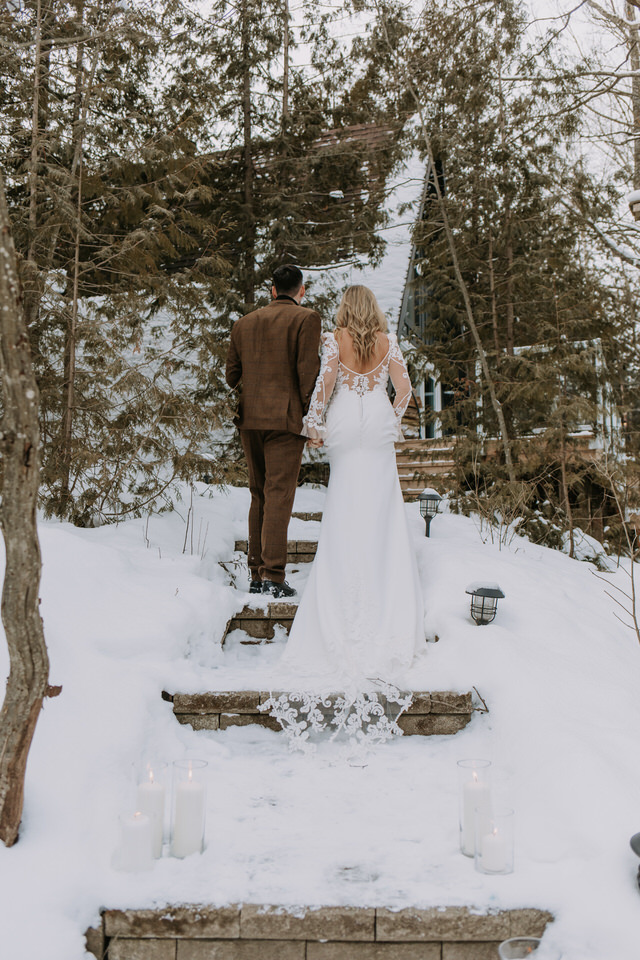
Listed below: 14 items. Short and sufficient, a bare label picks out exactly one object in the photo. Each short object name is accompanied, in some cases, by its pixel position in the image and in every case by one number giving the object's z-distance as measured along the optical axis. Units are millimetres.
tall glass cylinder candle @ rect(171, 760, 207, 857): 1879
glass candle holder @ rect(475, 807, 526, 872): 1822
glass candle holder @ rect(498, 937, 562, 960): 1516
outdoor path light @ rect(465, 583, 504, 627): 3057
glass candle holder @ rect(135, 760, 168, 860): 1888
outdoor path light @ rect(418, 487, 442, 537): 4691
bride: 2963
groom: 3826
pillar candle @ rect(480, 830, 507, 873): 1822
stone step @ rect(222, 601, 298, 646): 3549
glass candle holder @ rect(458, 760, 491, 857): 1927
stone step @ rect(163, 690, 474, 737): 2666
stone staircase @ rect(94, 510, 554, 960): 1703
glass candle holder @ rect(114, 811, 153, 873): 1795
